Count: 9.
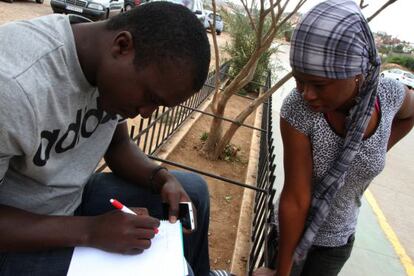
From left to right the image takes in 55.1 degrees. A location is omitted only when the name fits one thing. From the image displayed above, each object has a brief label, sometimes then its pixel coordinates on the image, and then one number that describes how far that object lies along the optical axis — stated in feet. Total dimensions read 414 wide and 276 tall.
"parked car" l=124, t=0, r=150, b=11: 54.04
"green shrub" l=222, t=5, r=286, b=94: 31.32
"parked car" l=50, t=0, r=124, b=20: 41.57
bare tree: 13.33
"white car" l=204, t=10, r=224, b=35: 78.04
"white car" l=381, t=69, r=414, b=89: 66.17
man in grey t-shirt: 3.85
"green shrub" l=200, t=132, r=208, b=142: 17.98
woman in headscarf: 4.84
